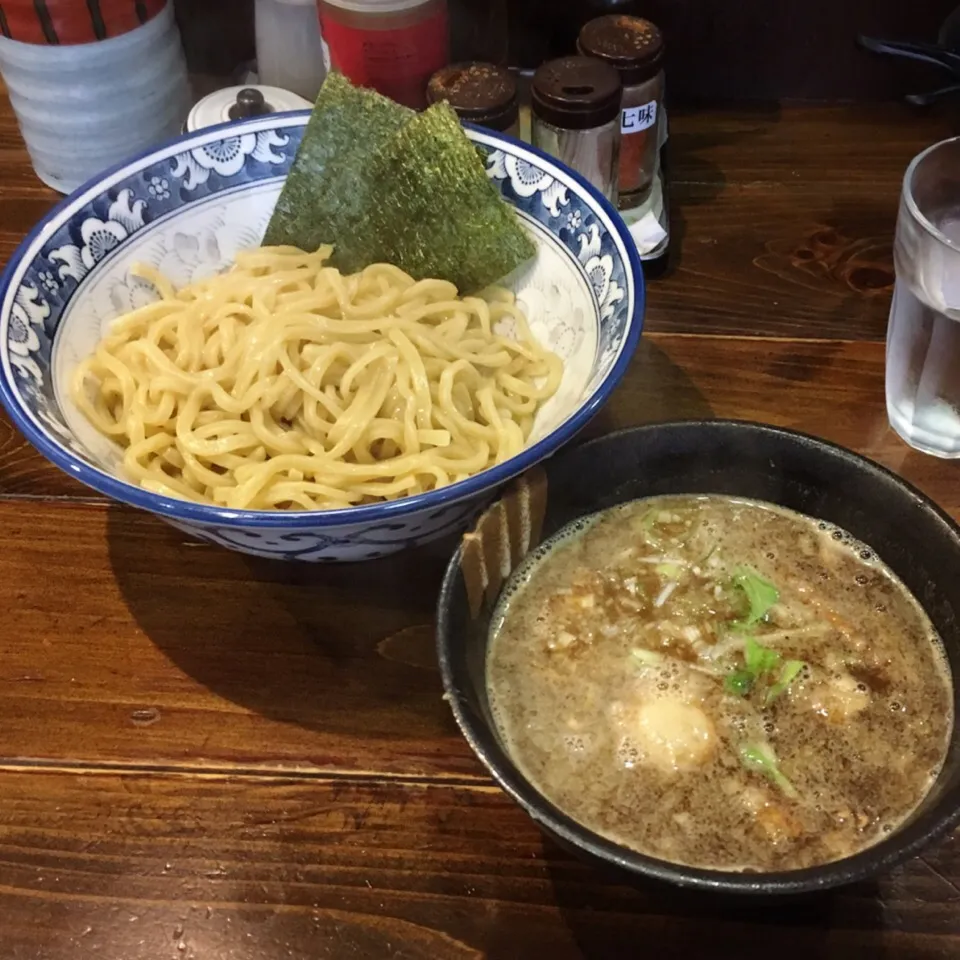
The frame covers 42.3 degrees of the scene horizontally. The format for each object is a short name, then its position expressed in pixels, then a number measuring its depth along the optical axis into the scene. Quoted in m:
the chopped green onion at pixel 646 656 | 0.42
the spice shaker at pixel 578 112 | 0.55
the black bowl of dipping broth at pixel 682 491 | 0.38
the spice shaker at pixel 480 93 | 0.56
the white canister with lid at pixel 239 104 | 0.60
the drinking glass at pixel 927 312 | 0.50
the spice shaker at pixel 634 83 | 0.58
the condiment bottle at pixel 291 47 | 0.66
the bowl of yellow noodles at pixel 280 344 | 0.47
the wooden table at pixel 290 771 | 0.39
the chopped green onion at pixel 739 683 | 0.41
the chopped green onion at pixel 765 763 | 0.39
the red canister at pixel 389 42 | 0.60
